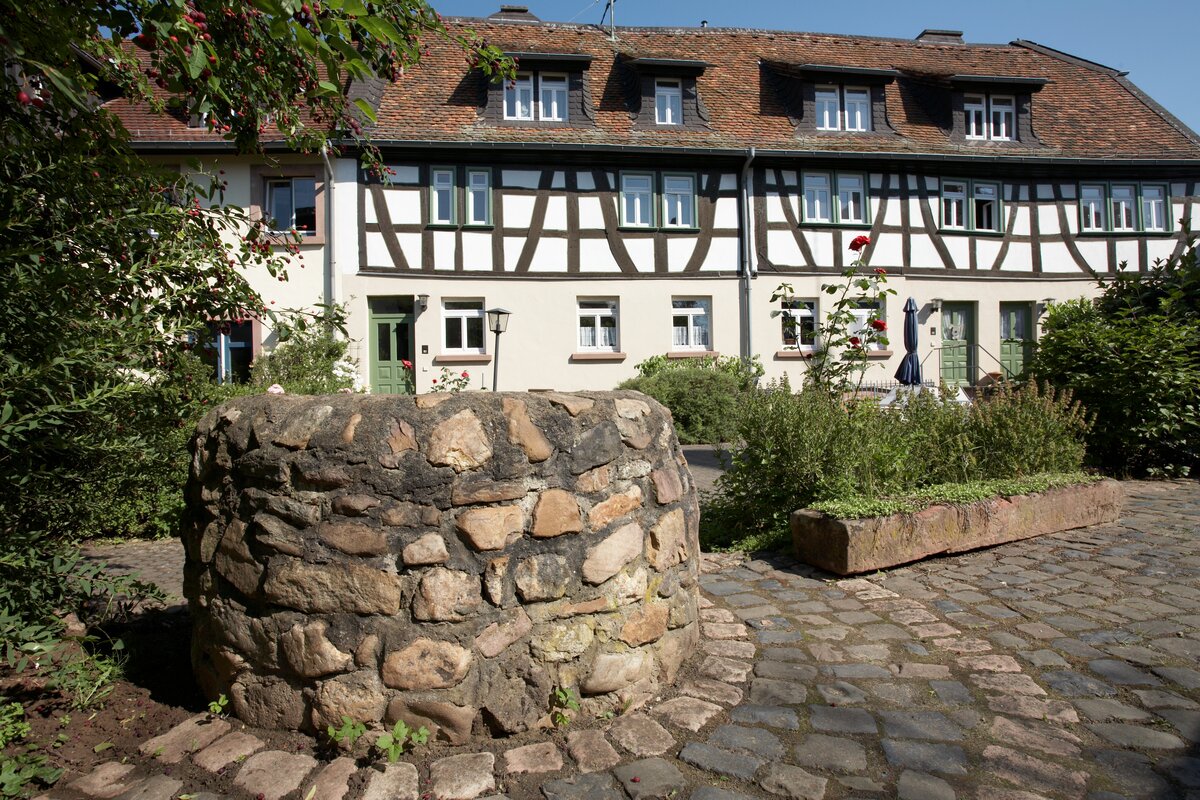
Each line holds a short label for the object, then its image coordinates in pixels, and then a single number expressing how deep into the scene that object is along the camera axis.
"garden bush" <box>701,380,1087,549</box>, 4.95
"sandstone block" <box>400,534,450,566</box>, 2.38
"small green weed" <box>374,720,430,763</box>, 2.28
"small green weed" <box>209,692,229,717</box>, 2.56
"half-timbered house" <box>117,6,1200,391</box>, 14.68
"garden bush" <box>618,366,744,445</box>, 12.01
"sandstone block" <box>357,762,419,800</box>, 2.15
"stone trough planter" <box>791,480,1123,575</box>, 4.25
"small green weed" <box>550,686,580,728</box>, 2.51
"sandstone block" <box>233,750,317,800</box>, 2.19
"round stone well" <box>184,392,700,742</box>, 2.39
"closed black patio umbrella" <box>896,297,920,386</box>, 12.48
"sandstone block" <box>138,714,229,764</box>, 2.38
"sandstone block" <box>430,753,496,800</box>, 2.17
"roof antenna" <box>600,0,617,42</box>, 18.08
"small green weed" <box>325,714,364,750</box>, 2.33
